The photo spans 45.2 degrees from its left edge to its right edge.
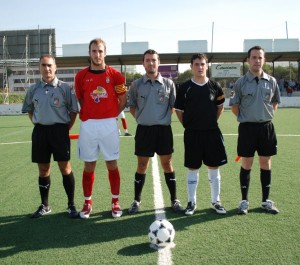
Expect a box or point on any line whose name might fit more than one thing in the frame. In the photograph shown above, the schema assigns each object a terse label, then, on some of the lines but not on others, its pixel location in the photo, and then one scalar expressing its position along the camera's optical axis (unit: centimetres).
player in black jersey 427
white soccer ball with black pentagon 336
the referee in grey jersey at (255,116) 432
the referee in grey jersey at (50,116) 429
